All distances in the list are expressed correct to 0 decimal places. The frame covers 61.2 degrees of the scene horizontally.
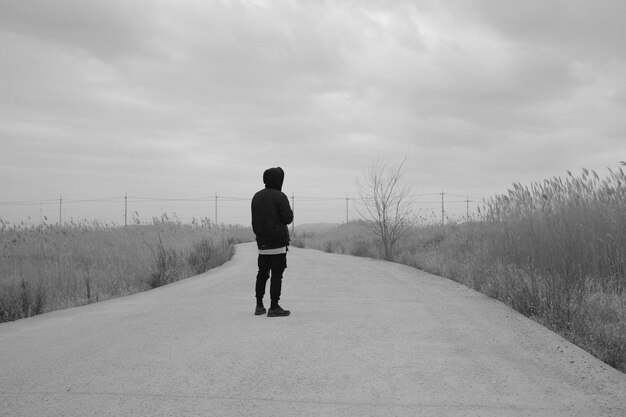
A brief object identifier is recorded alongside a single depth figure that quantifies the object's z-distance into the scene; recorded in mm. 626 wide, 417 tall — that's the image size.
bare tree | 19141
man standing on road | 7367
